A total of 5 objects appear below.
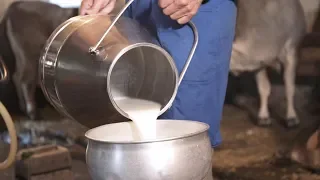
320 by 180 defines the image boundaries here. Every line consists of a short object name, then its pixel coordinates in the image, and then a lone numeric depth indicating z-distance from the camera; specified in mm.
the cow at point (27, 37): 4981
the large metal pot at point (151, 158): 1555
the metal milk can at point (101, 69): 1792
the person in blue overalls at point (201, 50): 2021
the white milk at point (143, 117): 1775
